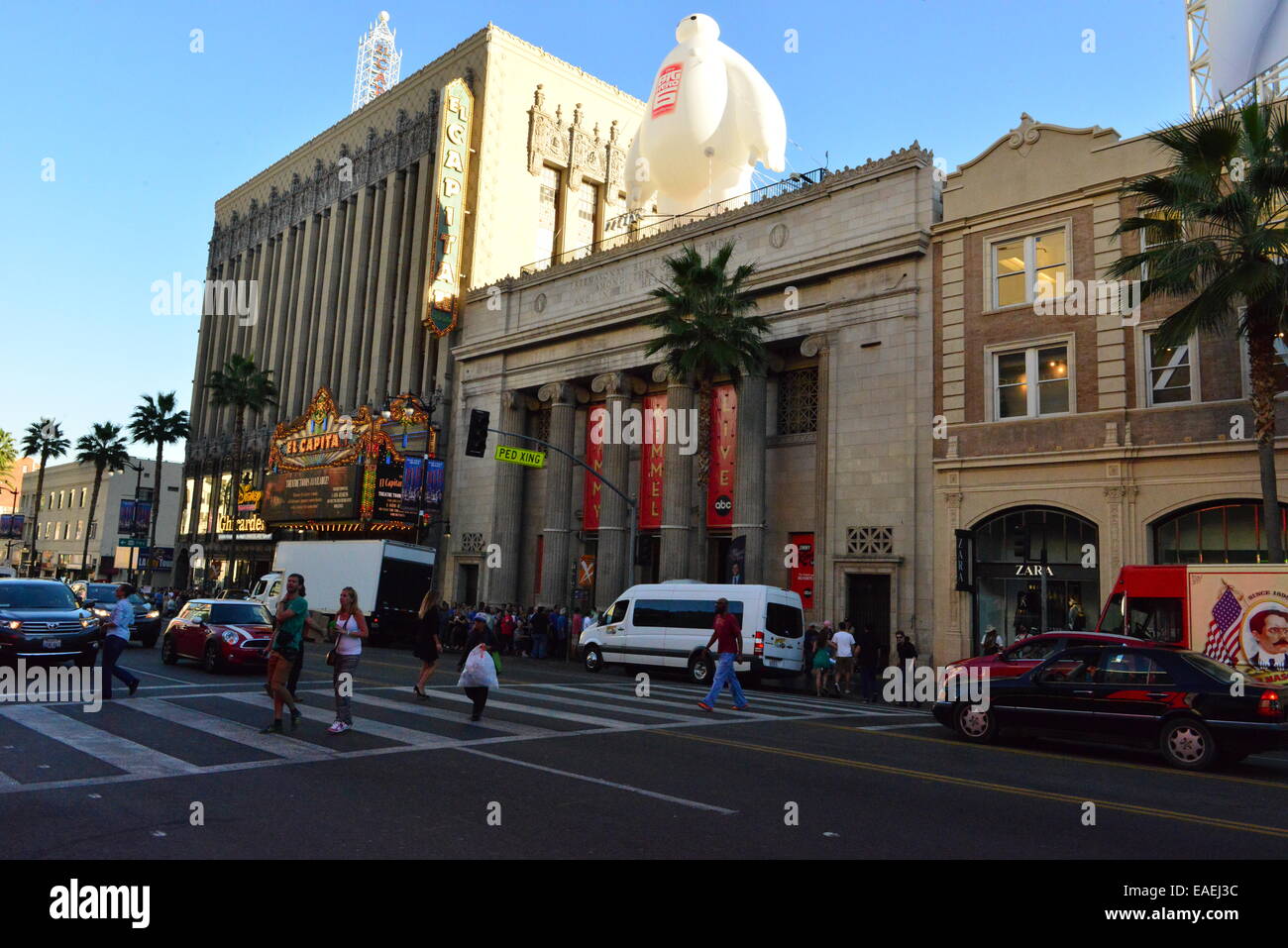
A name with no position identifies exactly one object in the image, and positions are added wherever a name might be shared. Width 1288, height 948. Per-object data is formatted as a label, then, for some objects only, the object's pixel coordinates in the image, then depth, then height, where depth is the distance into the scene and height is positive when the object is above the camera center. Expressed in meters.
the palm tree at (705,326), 28.36 +7.92
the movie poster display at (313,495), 43.06 +3.50
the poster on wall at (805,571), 29.25 +0.51
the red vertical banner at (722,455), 32.28 +4.51
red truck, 15.17 -0.15
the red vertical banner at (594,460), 36.75 +4.72
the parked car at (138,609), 24.25 -1.32
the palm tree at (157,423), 57.59 +8.53
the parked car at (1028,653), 12.95 -0.82
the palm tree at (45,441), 73.25 +9.03
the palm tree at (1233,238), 17.31 +6.95
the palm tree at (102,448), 66.19 +7.88
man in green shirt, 10.68 -0.91
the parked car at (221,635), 17.31 -1.38
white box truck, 31.11 -0.40
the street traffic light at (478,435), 25.55 +3.81
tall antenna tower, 77.31 +42.34
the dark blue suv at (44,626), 15.20 -1.17
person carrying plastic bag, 12.25 -1.32
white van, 21.56 -1.16
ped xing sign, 30.30 +3.90
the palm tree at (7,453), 76.88 +8.52
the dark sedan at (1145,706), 10.64 -1.30
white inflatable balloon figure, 37.88 +18.94
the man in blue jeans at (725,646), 14.37 -0.98
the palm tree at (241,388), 53.50 +10.16
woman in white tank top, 10.95 -1.00
